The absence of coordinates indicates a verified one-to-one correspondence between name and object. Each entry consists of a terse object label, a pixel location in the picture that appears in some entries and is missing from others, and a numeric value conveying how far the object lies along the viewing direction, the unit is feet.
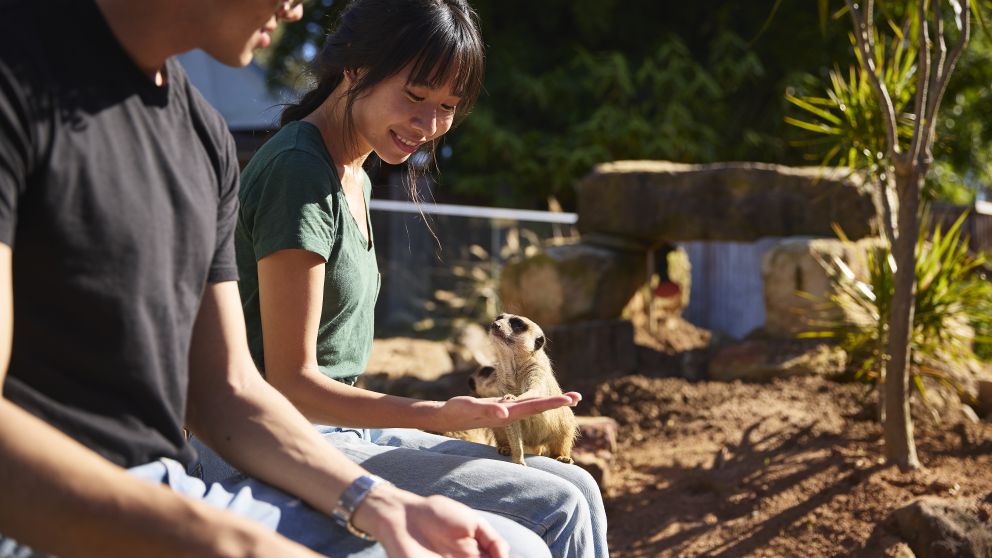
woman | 6.48
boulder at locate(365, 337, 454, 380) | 25.05
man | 3.70
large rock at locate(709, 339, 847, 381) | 20.52
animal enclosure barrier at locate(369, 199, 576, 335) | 31.65
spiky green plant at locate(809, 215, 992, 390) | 15.70
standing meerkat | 10.05
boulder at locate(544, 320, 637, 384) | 22.90
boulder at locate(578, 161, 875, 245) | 22.72
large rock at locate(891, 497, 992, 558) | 10.75
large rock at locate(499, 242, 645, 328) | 23.66
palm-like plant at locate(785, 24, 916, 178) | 16.02
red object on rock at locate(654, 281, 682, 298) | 28.07
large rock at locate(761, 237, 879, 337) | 20.76
